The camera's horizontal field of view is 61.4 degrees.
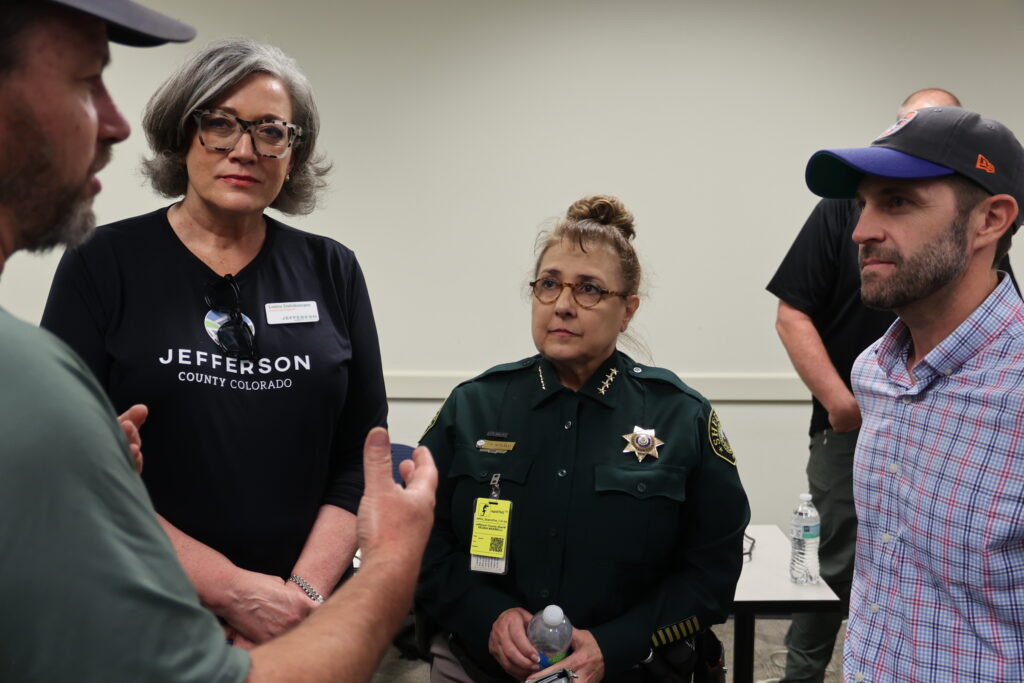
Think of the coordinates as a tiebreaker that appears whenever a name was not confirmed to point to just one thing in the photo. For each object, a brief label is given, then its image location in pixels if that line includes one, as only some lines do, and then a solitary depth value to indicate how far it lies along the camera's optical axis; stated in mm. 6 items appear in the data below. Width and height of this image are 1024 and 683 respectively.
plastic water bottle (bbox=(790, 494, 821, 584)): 2375
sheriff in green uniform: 1814
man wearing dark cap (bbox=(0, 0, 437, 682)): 646
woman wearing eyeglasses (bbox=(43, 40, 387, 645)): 1529
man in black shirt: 2742
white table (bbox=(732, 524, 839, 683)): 2256
